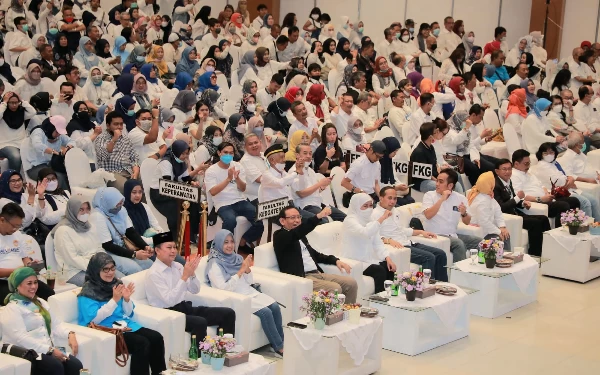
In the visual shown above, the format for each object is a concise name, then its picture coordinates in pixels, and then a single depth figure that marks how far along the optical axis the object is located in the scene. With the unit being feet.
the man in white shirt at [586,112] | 49.90
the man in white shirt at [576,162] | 41.29
